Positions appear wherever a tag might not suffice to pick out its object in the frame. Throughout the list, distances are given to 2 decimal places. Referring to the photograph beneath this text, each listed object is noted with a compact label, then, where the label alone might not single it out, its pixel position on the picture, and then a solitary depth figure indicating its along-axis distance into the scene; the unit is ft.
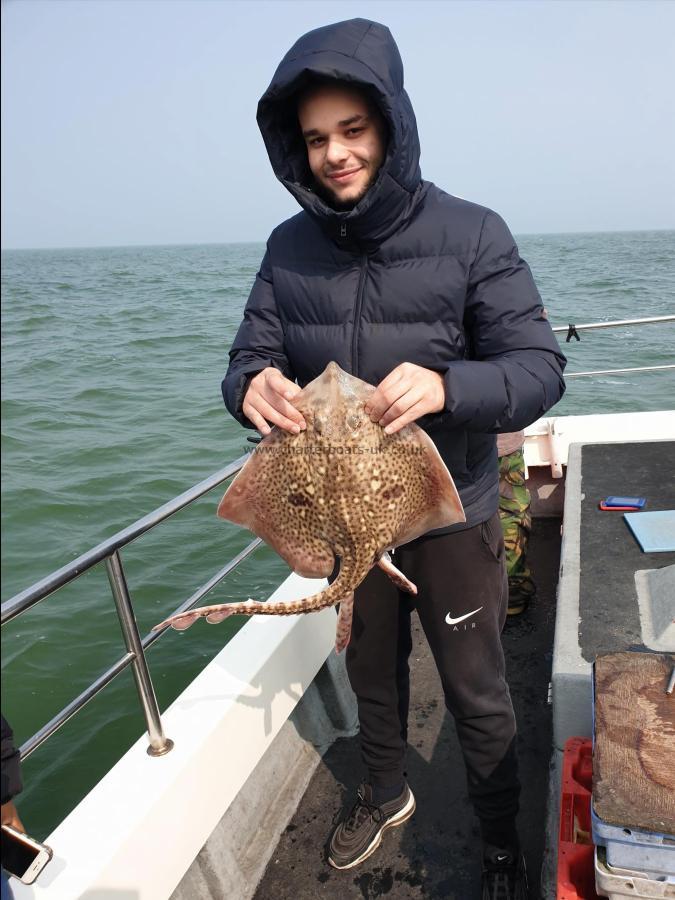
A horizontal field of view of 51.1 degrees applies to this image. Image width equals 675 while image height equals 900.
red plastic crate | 6.31
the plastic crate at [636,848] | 5.21
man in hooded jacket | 6.18
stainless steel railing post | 7.80
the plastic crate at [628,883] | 5.39
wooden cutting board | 5.27
